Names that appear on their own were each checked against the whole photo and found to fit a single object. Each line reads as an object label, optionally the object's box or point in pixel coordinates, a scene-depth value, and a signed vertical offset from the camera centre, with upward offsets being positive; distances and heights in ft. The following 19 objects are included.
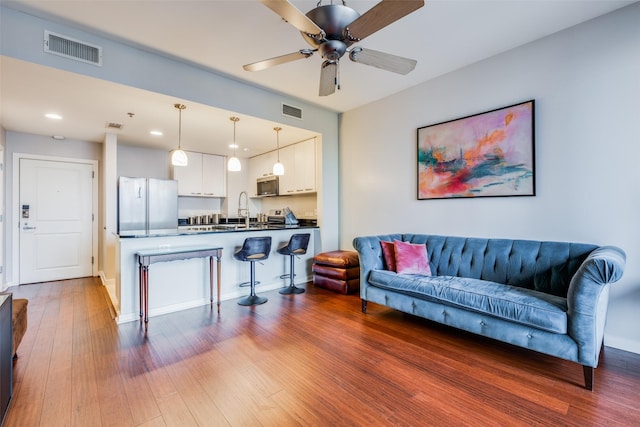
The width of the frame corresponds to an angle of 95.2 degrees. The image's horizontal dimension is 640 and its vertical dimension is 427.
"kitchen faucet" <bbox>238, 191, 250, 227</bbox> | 22.18 +0.65
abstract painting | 9.70 +2.08
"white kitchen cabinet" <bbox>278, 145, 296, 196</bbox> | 17.85 +2.48
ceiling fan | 5.41 +3.87
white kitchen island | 10.41 -2.47
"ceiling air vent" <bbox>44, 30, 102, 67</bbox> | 8.23 +4.82
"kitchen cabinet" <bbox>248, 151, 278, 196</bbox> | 20.22 +3.32
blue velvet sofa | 6.42 -2.23
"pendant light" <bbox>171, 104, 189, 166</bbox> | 11.47 +2.24
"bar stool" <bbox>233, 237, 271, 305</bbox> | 11.88 -1.71
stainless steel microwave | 19.56 +1.84
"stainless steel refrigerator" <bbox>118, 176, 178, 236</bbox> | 15.90 +0.50
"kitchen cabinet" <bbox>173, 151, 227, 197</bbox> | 19.45 +2.54
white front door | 15.52 -0.39
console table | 9.85 -1.56
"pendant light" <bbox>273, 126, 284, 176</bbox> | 14.17 +2.11
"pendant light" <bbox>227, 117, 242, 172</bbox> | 13.03 +2.18
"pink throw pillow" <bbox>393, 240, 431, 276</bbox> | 10.48 -1.72
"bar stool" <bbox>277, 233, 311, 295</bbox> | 13.44 -1.74
